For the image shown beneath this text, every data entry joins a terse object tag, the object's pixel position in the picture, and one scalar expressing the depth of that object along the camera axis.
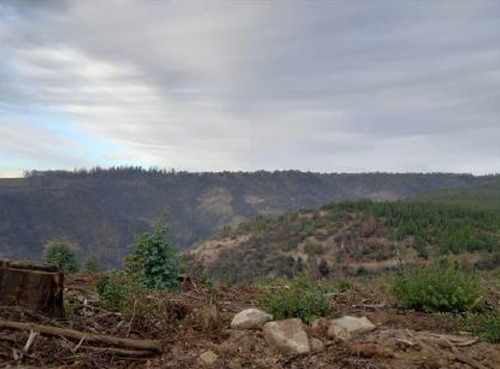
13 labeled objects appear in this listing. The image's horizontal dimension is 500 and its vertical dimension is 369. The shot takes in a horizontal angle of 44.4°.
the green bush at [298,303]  6.05
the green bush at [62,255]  19.95
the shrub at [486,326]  5.76
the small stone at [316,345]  5.17
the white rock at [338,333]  5.41
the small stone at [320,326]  5.51
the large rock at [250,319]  5.74
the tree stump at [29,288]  5.48
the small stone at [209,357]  4.96
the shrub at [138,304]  5.64
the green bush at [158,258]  9.59
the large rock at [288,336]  5.14
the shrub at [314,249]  71.50
